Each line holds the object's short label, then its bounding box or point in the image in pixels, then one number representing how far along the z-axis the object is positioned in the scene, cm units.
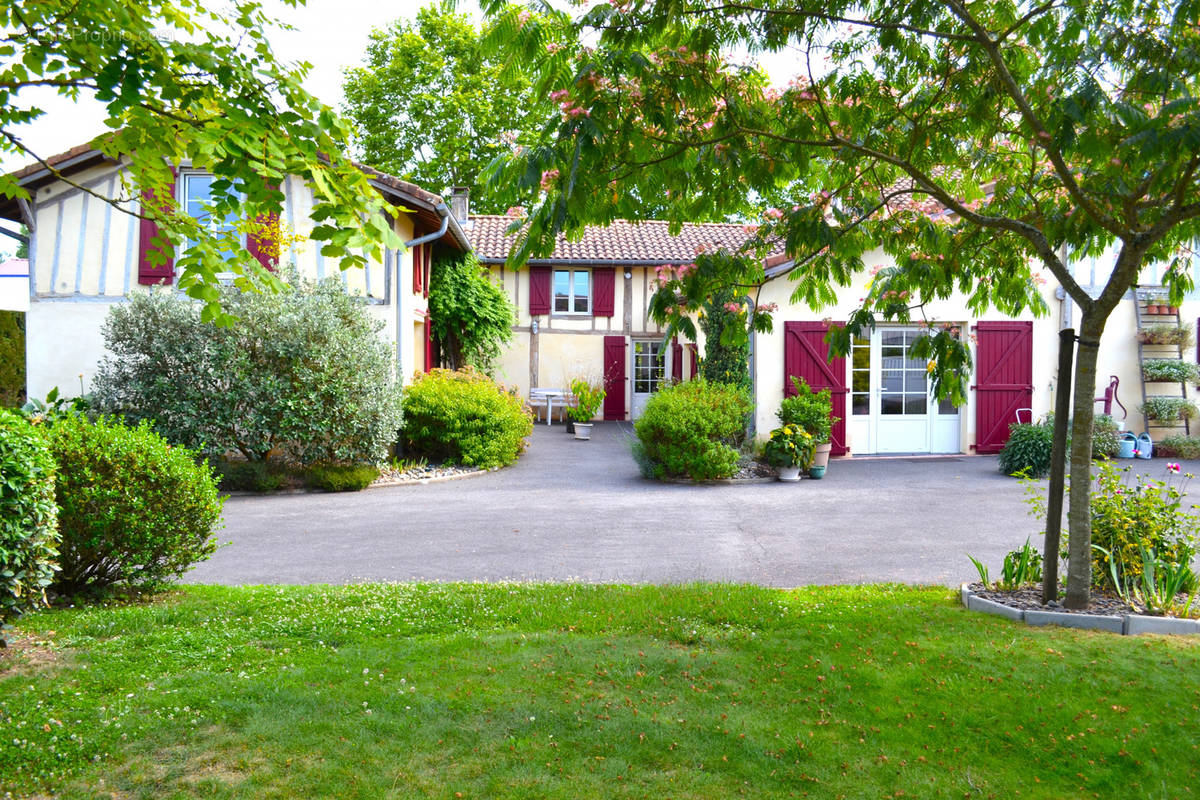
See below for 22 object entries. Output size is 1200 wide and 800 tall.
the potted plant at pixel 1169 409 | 1470
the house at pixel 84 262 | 1326
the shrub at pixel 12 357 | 1602
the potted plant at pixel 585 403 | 1912
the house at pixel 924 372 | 1436
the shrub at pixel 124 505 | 503
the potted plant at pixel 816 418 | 1266
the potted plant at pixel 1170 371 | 1473
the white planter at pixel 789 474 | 1219
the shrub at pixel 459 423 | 1326
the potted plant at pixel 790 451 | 1223
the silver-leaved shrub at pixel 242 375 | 1082
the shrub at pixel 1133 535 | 512
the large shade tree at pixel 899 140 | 375
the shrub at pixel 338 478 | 1117
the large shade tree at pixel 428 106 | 2678
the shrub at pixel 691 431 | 1174
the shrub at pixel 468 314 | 1716
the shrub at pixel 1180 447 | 1446
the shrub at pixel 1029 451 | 1209
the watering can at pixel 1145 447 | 1447
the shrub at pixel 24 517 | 396
